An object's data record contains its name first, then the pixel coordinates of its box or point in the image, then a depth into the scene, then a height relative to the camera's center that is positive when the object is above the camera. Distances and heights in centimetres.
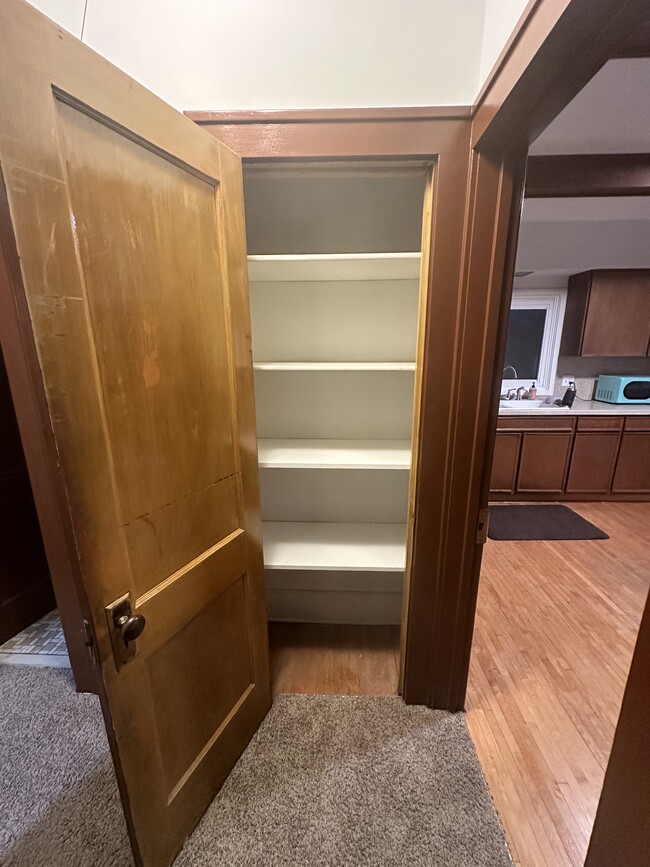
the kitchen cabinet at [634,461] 358 -112
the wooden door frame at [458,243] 95 +30
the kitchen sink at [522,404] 390 -63
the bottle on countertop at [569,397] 386 -55
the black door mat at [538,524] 315 -157
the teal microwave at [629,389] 367 -45
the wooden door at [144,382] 70 -9
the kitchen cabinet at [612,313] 351 +27
